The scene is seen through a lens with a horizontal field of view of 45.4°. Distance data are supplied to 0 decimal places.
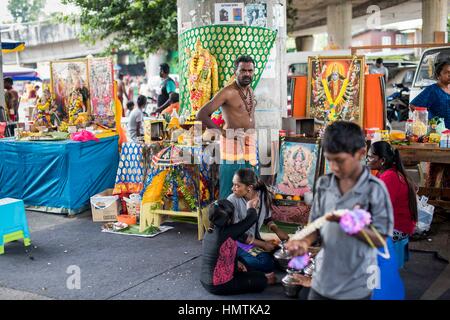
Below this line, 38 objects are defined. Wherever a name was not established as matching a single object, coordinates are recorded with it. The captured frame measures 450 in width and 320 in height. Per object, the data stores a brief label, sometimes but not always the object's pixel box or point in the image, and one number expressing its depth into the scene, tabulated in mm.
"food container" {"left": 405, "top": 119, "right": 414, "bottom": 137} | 6465
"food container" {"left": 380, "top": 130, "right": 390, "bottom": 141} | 6152
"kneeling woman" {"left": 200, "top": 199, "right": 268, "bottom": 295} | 4309
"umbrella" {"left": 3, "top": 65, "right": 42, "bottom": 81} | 16319
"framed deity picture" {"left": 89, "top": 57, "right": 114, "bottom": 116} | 8102
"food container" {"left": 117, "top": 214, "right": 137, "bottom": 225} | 6738
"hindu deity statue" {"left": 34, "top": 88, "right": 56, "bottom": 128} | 8477
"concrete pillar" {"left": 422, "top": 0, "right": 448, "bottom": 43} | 21375
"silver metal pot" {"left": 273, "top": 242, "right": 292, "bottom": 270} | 4930
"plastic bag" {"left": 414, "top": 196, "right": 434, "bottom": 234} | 6043
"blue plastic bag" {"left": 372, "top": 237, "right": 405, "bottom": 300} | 3875
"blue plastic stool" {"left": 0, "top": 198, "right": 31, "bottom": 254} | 5742
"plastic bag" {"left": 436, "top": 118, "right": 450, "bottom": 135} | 6536
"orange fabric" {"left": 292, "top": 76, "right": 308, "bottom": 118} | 6863
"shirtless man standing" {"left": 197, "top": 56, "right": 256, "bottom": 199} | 5961
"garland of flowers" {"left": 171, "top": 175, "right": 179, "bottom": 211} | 6438
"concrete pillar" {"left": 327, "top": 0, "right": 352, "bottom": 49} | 24203
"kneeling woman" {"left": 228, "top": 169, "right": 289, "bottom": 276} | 4637
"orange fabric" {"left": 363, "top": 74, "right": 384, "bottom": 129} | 6652
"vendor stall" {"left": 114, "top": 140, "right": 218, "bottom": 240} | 6230
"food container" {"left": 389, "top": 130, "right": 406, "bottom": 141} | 6461
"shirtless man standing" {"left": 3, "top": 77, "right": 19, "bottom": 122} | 12469
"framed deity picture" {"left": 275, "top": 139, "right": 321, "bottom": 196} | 6203
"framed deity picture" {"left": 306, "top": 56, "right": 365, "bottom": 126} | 6629
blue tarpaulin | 7215
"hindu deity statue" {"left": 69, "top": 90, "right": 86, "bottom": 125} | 8338
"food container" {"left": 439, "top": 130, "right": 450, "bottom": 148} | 5957
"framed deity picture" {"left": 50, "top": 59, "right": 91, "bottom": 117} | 8336
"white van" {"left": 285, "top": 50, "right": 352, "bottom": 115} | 18438
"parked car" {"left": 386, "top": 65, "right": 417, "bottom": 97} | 18562
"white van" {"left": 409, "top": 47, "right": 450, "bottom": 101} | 9805
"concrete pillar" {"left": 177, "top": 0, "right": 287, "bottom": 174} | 7621
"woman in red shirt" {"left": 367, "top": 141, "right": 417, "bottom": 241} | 4758
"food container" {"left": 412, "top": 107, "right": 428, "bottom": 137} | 6379
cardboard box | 6992
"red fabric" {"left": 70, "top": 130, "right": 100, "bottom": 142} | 7332
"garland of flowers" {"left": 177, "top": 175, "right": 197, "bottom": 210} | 6352
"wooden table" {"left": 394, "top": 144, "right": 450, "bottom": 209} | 5930
